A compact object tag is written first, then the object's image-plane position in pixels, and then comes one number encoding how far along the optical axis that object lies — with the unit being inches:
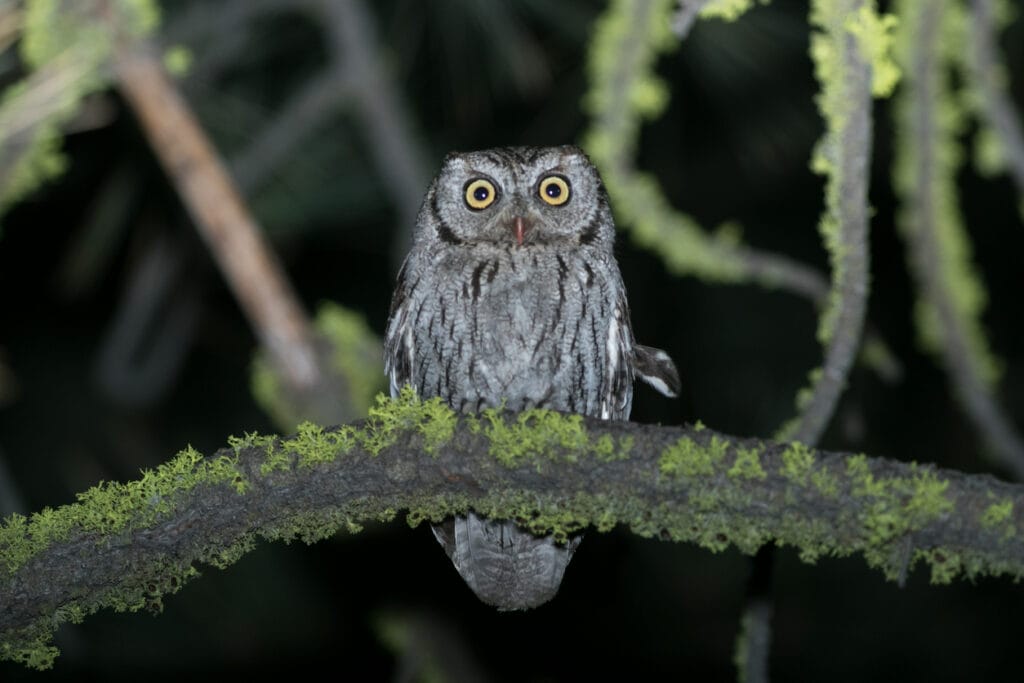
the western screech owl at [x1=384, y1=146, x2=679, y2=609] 129.3
